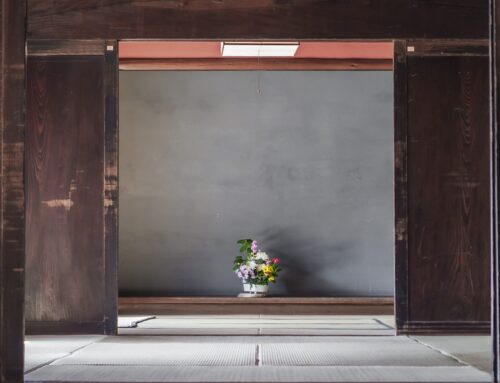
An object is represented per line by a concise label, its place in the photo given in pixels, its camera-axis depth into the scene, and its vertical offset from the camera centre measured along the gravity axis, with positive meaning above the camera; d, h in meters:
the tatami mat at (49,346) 4.20 -0.75
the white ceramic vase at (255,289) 8.28 -0.71
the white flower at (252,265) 8.32 -0.48
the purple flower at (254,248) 8.40 -0.31
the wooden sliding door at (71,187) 5.66 +0.20
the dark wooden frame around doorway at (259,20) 5.74 +1.35
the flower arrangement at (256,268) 8.28 -0.51
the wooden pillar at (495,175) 3.17 +0.16
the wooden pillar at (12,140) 3.29 +0.30
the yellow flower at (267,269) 8.27 -0.52
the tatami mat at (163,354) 4.07 -0.72
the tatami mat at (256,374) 3.49 -0.68
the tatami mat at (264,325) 5.84 -0.84
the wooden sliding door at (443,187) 5.66 +0.20
